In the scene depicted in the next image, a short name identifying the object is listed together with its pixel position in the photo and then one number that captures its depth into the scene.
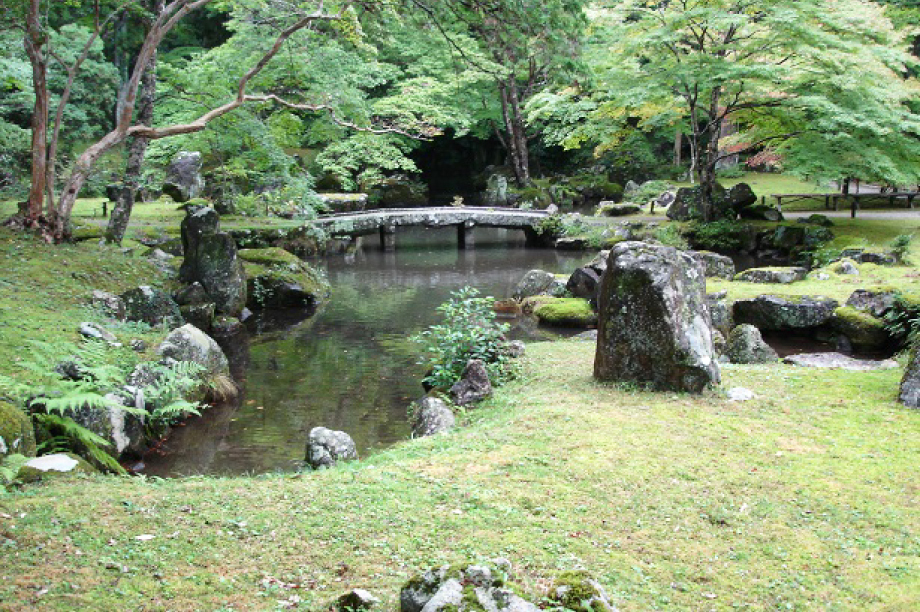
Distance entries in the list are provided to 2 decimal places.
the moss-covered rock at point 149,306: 13.73
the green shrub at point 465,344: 10.17
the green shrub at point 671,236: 24.23
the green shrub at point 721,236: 25.50
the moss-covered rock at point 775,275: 17.41
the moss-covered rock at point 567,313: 16.75
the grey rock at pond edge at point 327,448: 7.80
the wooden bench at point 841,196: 29.03
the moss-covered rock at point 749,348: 11.73
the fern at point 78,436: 6.12
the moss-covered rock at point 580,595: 3.58
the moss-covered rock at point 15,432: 6.10
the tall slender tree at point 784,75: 22.05
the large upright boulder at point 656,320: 8.23
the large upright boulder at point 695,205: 27.02
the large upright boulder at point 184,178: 28.75
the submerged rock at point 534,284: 19.50
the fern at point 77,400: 5.52
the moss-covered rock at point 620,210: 31.67
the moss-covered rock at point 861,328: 13.80
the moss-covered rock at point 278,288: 19.16
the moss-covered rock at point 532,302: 18.15
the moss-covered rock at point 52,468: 5.53
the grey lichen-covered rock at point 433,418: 8.50
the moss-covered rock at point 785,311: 14.73
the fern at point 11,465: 5.10
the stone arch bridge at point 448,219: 29.98
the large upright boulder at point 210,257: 16.94
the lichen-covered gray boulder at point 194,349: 11.15
